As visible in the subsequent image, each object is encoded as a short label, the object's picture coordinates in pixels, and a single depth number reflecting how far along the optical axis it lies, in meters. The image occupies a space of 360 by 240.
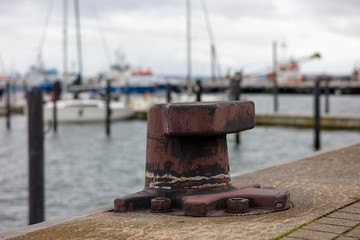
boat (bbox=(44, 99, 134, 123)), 35.62
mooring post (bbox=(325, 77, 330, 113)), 34.38
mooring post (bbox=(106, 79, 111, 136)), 28.34
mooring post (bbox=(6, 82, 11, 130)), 33.38
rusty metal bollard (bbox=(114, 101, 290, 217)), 4.15
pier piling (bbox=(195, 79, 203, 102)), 22.55
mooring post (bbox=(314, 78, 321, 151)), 19.67
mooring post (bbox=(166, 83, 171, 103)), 25.11
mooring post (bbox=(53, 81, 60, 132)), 28.66
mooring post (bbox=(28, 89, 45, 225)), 8.18
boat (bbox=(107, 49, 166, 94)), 79.69
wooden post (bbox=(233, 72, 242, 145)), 19.48
